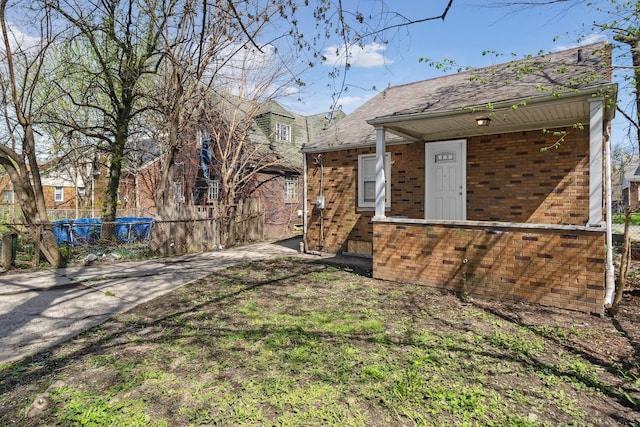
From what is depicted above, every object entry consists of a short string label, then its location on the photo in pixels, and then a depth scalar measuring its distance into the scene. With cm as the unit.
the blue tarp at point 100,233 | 1062
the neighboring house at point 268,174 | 1762
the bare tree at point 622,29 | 482
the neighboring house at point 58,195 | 1671
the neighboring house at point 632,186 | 2377
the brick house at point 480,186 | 507
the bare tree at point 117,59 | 901
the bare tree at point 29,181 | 769
